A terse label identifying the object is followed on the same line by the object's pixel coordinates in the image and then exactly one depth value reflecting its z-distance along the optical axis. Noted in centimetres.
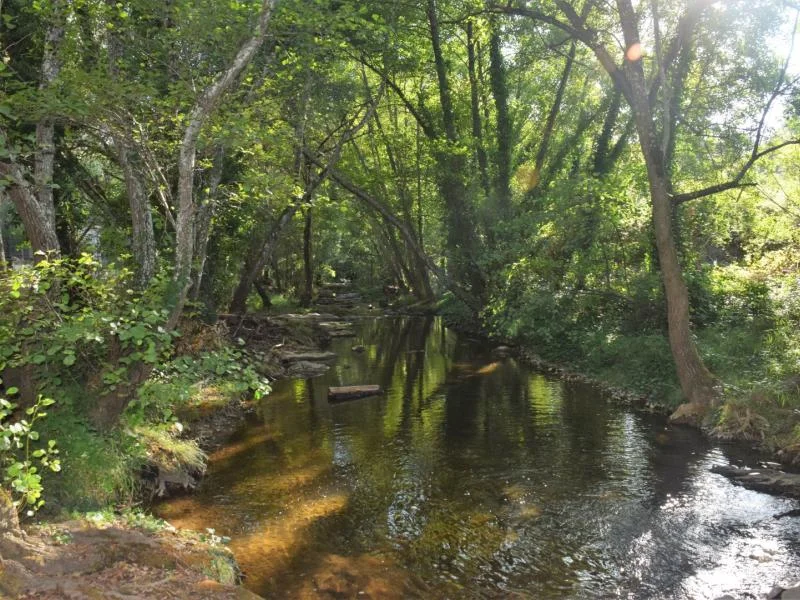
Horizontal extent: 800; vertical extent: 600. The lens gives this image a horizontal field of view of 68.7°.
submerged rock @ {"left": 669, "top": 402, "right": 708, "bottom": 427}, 1188
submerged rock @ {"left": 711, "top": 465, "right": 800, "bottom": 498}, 848
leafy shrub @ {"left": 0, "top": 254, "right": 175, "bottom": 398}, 576
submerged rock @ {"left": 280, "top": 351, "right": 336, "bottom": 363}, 1962
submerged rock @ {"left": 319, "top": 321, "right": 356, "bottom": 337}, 2783
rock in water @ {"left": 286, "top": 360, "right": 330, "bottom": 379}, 1839
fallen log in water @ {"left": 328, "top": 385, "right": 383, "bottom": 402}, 1501
